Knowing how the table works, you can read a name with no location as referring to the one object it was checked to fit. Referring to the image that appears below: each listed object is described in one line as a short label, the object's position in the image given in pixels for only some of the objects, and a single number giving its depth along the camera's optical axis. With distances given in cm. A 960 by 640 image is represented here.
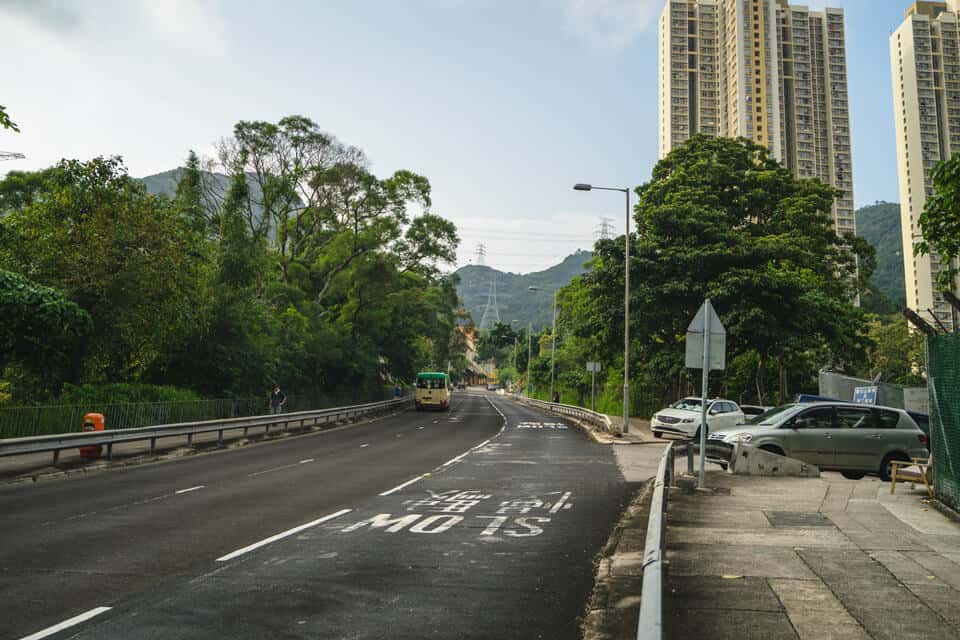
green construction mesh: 933
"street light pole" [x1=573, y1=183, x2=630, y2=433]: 2790
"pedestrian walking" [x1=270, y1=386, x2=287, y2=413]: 3145
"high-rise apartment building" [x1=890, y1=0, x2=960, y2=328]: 11650
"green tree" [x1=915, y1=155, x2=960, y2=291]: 925
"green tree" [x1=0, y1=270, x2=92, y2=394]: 1636
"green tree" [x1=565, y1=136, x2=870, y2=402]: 3053
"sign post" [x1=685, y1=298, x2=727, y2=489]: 1228
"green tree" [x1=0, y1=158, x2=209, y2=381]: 2081
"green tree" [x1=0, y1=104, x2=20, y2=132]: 1120
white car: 2473
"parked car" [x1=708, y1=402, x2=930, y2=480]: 1473
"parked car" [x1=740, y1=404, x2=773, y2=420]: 2745
